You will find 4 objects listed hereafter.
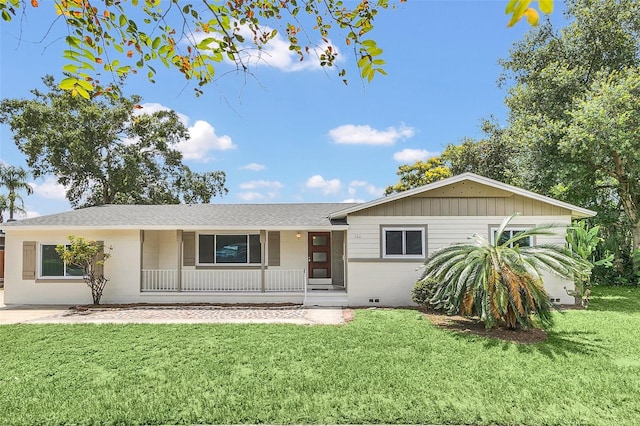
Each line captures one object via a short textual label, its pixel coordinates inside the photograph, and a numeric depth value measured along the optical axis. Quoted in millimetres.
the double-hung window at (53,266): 13058
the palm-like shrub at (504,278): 7930
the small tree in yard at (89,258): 11859
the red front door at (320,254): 14684
